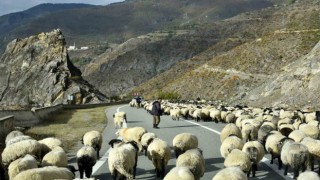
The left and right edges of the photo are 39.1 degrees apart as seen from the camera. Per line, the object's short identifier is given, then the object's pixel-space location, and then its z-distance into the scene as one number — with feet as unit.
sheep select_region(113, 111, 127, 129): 94.07
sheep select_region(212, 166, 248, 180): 31.12
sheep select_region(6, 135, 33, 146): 47.71
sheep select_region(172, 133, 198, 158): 49.21
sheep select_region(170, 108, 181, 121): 112.02
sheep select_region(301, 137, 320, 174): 40.93
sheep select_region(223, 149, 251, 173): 38.86
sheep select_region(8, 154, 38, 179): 35.78
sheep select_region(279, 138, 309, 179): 39.29
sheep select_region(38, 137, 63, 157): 45.34
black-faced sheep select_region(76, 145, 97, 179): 41.65
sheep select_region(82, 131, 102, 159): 52.54
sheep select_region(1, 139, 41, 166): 42.29
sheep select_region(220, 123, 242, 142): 55.93
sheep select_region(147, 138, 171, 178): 43.38
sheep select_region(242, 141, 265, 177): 42.06
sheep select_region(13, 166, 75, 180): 31.41
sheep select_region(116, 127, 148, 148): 55.42
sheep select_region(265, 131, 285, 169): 46.25
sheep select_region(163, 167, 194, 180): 31.63
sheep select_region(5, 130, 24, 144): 55.37
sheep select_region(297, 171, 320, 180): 29.87
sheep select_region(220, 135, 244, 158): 45.40
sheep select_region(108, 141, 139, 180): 39.45
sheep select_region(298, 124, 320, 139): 54.08
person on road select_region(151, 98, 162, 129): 89.81
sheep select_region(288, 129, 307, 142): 48.78
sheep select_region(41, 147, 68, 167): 39.96
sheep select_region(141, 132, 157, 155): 51.79
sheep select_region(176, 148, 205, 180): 37.65
